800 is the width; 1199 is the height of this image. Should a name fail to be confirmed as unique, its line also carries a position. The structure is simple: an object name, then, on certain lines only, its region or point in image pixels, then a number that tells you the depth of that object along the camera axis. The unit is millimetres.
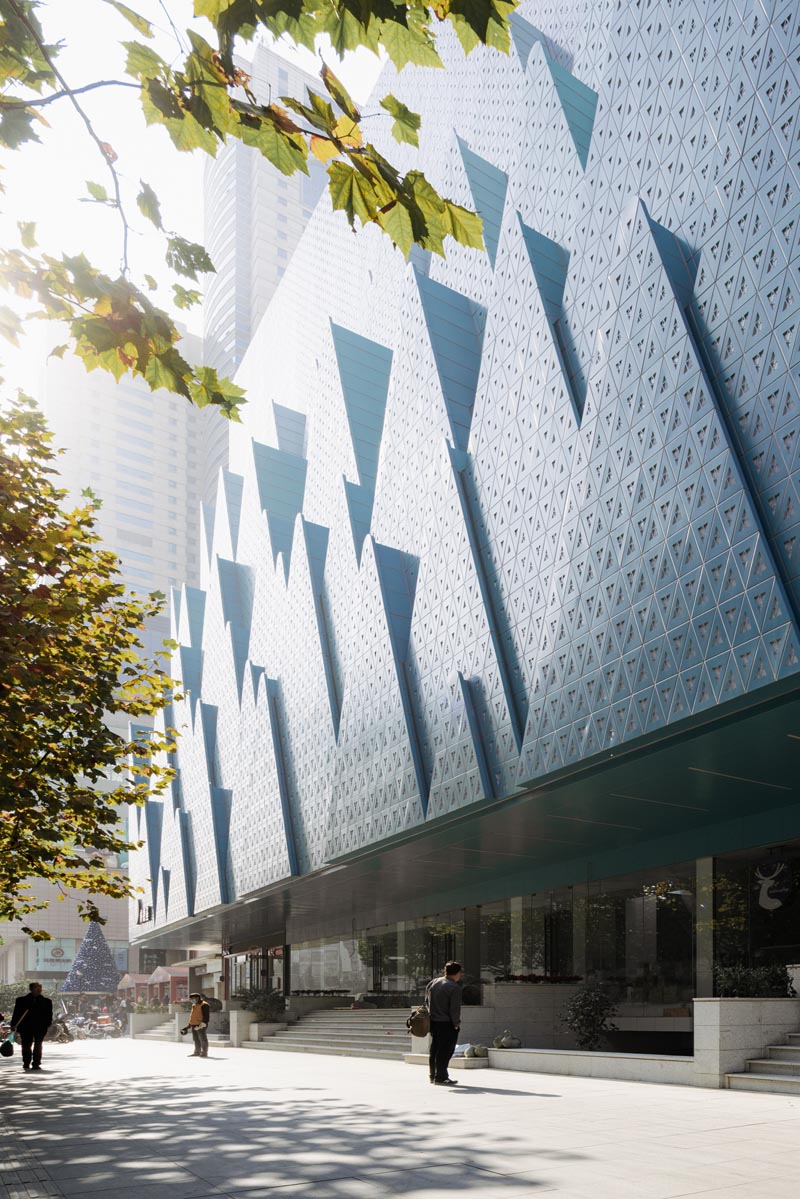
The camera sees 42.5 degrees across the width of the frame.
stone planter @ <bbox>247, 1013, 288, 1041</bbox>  33250
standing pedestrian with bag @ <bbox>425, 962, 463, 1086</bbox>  13305
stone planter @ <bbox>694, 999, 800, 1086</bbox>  12867
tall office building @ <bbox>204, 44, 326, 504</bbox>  150750
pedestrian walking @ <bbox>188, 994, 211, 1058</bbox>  23797
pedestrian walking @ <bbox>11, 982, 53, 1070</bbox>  19016
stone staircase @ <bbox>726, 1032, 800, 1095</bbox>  11773
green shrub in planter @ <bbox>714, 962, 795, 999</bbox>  15445
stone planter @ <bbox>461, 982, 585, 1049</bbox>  19984
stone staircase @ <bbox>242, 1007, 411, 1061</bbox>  24844
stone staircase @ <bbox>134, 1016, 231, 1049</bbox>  35875
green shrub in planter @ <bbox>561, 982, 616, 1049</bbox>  18000
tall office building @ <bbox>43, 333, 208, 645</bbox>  148125
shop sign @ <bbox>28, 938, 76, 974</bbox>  114688
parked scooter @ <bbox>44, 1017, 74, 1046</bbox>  43844
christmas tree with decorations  85188
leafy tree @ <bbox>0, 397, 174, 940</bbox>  10500
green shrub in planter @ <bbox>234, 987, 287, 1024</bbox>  34094
